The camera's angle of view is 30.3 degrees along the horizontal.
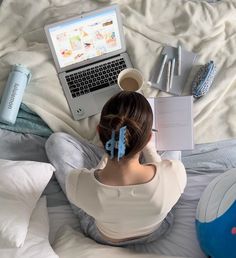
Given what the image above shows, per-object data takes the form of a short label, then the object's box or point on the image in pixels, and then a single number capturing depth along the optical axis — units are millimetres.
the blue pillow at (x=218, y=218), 1078
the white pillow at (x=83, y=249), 1160
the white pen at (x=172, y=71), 1456
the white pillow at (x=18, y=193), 1117
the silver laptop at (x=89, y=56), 1411
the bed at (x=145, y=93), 1233
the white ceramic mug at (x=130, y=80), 1378
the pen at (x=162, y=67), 1458
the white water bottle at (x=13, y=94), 1374
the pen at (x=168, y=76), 1448
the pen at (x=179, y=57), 1465
